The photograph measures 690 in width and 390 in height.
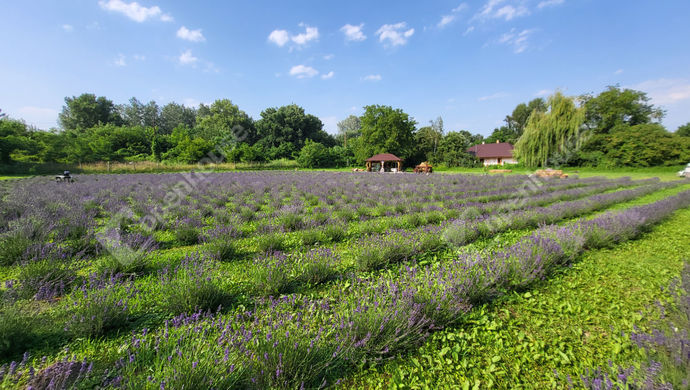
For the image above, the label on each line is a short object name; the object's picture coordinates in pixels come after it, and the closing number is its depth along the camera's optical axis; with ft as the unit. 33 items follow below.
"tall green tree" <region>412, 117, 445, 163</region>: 154.61
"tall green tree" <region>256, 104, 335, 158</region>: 171.14
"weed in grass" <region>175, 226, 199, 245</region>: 15.65
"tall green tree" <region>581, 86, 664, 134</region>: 114.73
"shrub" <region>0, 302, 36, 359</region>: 5.91
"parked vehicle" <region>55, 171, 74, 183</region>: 43.64
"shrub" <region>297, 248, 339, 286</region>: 10.48
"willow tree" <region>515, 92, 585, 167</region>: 89.30
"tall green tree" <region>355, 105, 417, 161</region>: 149.07
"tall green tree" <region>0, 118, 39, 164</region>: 81.41
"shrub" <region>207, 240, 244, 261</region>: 12.64
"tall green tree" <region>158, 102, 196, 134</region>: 222.28
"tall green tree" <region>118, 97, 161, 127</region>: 217.56
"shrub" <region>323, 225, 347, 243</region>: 16.43
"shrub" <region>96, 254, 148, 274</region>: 10.31
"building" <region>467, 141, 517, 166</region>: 152.87
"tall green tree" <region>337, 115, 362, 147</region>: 304.71
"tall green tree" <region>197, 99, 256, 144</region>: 152.97
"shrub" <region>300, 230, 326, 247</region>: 15.56
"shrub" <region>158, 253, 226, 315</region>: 7.99
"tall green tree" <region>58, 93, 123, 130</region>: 174.09
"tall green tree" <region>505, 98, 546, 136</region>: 199.72
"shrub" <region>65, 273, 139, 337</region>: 6.74
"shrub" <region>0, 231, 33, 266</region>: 11.10
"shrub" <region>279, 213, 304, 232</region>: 18.75
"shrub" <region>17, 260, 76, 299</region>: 8.31
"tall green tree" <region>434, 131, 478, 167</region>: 138.72
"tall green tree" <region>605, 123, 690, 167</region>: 86.84
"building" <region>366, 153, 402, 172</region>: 120.16
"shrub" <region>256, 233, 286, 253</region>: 13.83
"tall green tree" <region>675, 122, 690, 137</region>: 128.33
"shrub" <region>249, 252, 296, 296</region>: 9.44
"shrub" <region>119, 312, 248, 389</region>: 4.59
